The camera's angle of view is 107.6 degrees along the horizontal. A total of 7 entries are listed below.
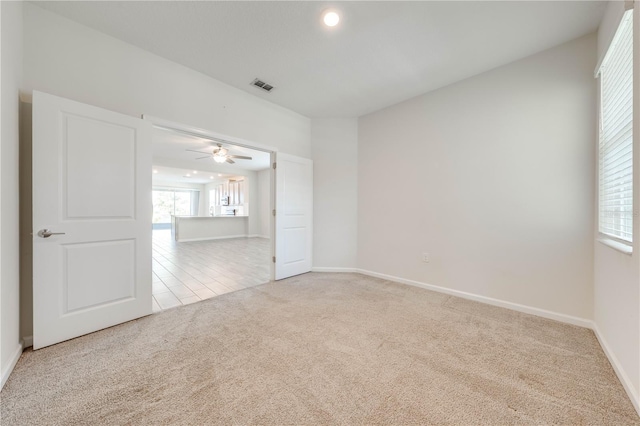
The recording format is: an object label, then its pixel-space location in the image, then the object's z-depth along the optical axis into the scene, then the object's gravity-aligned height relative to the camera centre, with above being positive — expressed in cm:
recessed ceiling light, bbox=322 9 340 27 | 195 +165
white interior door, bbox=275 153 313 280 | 370 -7
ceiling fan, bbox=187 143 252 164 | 568 +143
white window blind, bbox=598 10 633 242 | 156 +56
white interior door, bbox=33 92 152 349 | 183 -8
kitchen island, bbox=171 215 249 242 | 820 -64
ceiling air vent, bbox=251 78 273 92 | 301 +166
